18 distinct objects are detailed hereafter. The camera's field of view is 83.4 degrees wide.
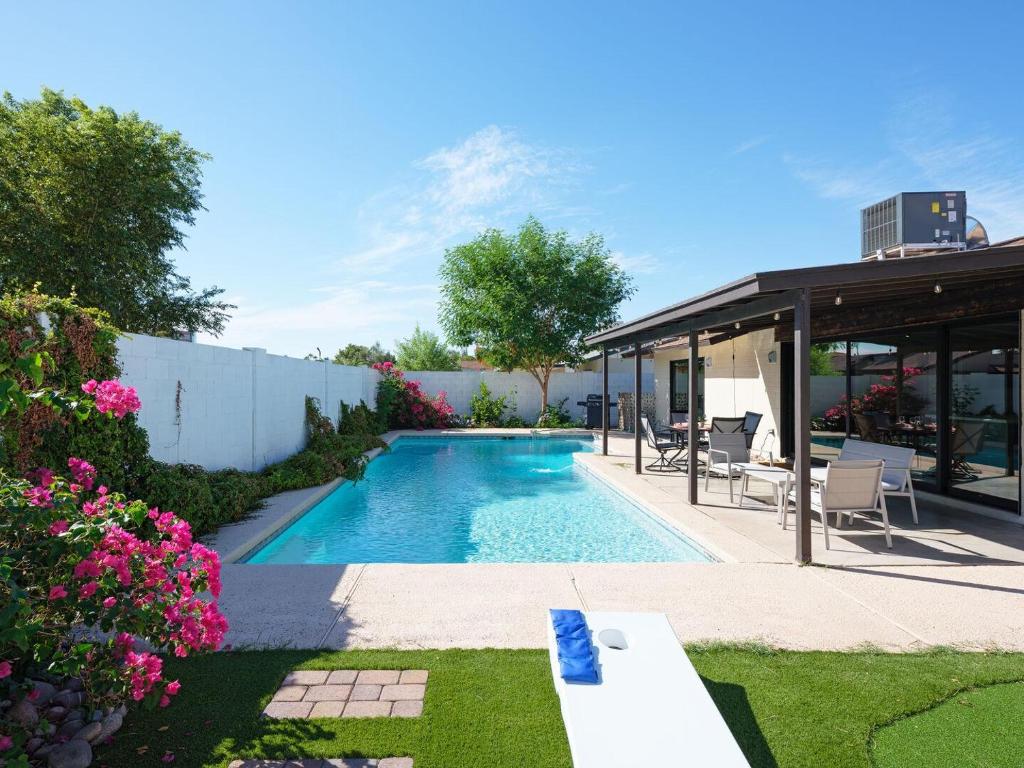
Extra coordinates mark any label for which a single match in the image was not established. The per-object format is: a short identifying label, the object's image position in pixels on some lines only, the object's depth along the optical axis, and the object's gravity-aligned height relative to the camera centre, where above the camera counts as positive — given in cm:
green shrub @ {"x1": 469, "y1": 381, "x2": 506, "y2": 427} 2075 -45
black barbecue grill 1972 -45
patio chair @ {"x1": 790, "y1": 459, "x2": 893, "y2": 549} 568 -90
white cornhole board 225 -137
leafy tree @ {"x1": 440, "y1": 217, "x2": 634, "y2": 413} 1906 +351
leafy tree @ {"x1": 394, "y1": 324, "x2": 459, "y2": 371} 4325 +333
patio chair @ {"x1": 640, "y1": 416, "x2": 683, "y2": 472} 1082 -98
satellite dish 787 +229
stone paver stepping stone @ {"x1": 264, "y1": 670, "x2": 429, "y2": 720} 286 -157
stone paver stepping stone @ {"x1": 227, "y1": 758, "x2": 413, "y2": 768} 246 -158
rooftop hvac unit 825 +258
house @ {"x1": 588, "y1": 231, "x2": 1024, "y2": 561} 520 +65
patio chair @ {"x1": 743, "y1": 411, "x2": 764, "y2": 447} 1161 -48
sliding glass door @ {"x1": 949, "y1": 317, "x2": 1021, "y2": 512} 674 -16
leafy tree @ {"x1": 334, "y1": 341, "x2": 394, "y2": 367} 4816 +384
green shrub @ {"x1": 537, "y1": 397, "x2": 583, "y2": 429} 2016 -75
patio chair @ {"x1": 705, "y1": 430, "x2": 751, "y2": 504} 890 -74
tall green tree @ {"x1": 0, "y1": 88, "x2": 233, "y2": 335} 1568 +578
